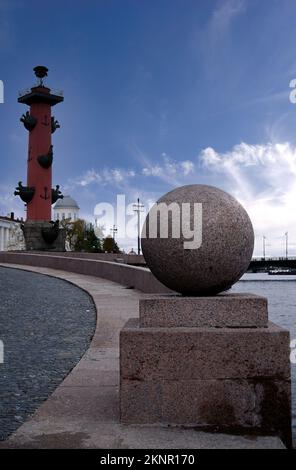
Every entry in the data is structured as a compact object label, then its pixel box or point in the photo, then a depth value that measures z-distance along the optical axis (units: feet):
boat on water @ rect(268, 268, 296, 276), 423.64
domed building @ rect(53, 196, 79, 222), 349.61
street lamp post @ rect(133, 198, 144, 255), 199.70
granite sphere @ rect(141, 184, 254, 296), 15.08
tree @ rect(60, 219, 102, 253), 251.39
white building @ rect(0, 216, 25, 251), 319.02
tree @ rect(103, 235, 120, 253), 293.70
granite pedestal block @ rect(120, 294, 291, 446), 13.69
